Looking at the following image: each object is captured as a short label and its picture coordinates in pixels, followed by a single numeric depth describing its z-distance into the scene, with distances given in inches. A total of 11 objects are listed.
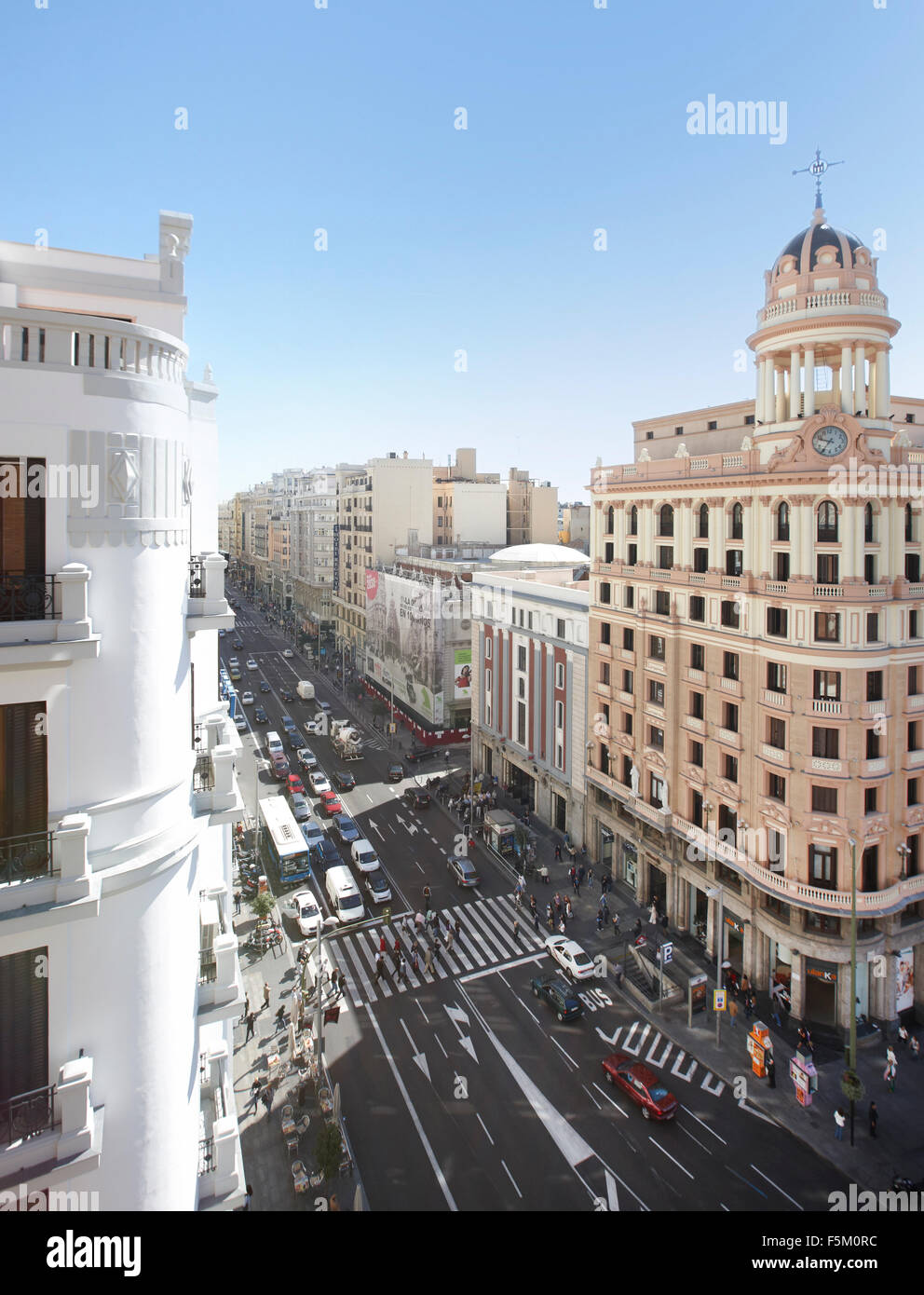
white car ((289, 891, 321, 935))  1446.9
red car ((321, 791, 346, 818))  2039.9
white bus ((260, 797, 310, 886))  1675.7
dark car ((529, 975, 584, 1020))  1218.0
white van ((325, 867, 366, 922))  1528.1
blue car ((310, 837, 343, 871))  1745.8
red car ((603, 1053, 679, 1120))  1001.5
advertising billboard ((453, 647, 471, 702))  2689.5
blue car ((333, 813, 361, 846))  1870.1
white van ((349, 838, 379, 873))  1708.9
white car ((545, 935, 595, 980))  1337.4
